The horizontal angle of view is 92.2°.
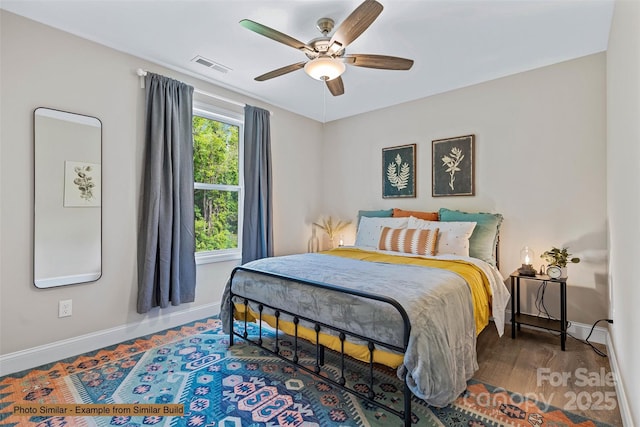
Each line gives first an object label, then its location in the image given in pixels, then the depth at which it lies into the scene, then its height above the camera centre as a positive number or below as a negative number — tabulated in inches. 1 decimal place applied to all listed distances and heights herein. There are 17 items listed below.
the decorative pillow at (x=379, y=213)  151.5 +1.1
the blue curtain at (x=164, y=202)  109.0 +4.6
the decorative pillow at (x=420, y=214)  135.3 +0.5
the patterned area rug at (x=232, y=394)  66.0 -43.6
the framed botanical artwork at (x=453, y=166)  133.3 +21.9
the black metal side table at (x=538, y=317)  98.8 -36.1
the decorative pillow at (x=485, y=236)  114.9 -7.9
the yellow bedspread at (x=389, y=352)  68.3 -27.5
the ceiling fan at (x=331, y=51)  73.8 +45.3
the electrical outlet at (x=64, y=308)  93.7 -28.6
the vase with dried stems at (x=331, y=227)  176.9 -6.8
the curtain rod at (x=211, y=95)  108.7 +51.0
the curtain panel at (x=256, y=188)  142.6 +12.9
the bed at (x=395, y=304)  60.8 -21.8
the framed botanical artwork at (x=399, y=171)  151.6 +22.3
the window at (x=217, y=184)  132.4 +14.1
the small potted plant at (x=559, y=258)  104.5 -14.7
